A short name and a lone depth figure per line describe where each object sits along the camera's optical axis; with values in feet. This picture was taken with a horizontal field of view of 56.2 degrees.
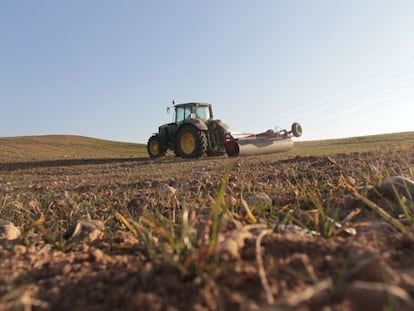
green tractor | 42.22
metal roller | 38.24
